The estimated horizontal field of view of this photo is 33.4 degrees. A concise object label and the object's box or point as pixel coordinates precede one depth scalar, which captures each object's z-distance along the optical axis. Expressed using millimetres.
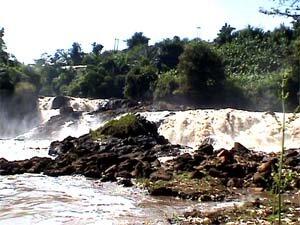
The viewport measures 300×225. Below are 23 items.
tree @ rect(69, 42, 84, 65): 92562
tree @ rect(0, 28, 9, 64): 53366
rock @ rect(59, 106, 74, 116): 37353
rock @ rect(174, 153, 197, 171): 16469
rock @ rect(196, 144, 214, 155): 19227
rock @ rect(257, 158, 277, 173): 15125
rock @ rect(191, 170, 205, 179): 14906
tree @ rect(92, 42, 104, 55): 85562
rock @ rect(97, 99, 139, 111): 38531
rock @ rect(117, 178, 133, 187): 14930
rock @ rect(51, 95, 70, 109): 42719
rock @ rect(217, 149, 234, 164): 16625
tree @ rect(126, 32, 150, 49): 79750
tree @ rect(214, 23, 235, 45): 60350
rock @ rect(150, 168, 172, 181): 15012
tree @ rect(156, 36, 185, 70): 57469
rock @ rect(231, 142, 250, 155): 19669
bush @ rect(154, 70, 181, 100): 42925
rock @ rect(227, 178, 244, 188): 14192
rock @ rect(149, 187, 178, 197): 13070
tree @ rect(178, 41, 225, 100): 40406
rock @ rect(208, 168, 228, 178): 15195
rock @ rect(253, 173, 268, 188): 14031
